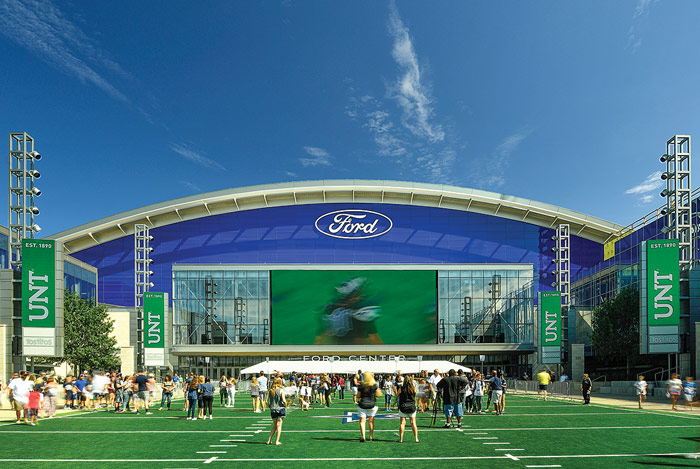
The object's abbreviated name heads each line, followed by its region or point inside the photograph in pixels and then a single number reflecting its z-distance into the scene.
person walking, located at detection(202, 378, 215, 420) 23.48
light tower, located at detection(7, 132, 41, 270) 34.28
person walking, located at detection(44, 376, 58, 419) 24.06
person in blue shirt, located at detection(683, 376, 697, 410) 25.59
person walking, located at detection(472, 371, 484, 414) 26.27
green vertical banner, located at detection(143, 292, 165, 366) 47.81
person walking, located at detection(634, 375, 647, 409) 27.02
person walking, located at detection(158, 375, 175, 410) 29.11
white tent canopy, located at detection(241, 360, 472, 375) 43.34
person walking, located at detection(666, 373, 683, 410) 26.14
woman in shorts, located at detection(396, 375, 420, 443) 16.28
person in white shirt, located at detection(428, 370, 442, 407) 25.41
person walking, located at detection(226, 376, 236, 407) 32.12
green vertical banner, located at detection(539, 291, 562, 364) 46.31
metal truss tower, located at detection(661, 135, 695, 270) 40.12
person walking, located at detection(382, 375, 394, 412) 29.11
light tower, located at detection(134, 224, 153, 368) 54.62
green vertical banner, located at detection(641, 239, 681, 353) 33.56
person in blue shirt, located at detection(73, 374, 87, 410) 29.66
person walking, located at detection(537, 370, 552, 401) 33.67
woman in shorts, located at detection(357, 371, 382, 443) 15.80
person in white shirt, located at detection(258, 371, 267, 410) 29.00
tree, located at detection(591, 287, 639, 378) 43.94
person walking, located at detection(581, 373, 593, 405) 30.67
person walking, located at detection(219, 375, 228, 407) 32.71
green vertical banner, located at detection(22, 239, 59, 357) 29.16
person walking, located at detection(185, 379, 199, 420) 24.08
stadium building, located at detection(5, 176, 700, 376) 66.94
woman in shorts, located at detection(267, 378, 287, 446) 16.02
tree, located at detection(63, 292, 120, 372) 45.41
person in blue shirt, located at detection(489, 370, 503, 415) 24.69
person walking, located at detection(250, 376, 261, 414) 28.16
